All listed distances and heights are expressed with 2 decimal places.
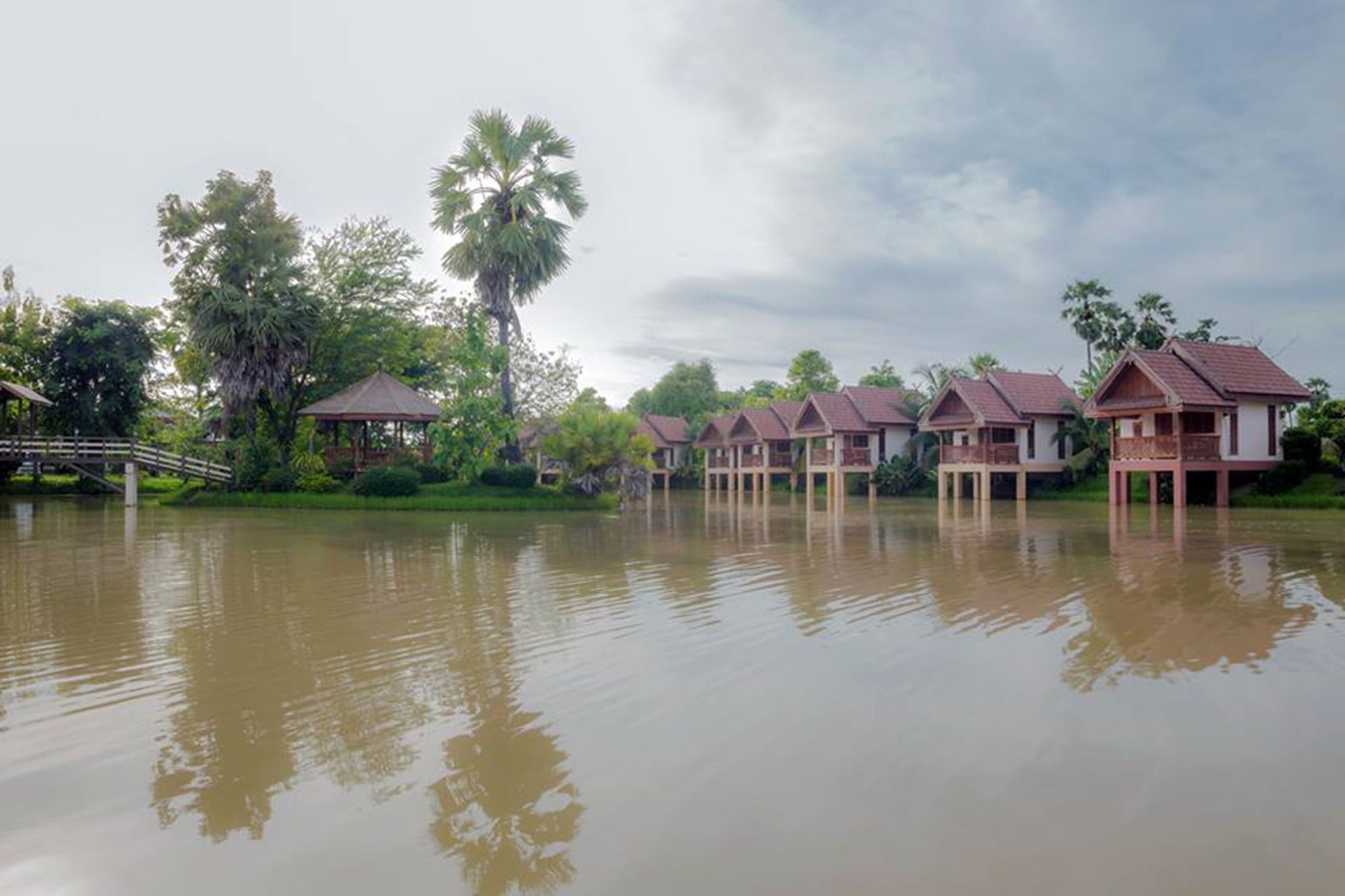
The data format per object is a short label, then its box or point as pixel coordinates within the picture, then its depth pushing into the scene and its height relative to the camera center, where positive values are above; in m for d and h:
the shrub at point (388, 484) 28.44 -0.63
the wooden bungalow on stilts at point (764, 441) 51.16 +0.97
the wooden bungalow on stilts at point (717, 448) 55.69 +0.67
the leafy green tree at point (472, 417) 30.09 +1.48
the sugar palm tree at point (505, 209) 33.12 +9.32
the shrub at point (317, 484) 30.61 -0.65
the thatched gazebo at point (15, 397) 31.38 +2.51
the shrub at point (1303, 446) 30.23 +0.12
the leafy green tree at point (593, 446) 29.58 +0.47
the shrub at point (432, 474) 31.17 -0.38
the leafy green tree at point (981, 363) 50.97 +5.14
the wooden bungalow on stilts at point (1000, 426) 37.19 +1.17
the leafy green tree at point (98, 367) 37.88 +4.22
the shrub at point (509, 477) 30.02 -0.49
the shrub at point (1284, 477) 29.84 -0.90
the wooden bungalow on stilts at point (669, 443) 61.97 +1.10
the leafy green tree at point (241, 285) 32.22 +6.57
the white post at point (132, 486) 31.11 -0.64
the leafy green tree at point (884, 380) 59.31 +5.00
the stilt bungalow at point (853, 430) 43.72 +1.32
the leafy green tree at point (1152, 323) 43.12 +6.14
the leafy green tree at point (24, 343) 37.84 +5.24
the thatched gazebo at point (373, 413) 31.61 +1.78
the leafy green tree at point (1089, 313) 45.38 +6.99
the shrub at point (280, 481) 31.03 -0.52
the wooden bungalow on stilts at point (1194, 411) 29.16 +1.36
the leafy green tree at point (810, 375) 62.53 +5.71
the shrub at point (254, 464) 31.73 +0.06
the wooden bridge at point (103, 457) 31.38 +0.39
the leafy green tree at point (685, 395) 74.44 +5.32
